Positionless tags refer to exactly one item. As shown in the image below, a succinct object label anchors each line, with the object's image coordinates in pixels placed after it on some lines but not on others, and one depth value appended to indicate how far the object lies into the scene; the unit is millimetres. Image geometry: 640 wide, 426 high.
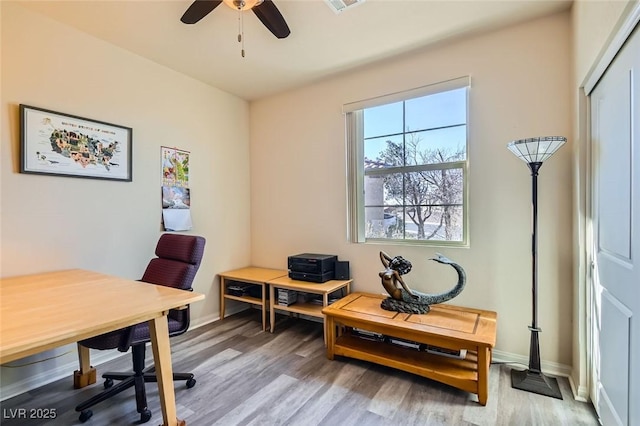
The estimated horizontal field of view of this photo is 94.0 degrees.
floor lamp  1852
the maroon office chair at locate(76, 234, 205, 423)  1638
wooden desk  1037
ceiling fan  1739
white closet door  1235
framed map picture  2043
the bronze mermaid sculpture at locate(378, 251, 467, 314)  2299
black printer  2848
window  2566
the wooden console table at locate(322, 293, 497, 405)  1855
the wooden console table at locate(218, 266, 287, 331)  3044
